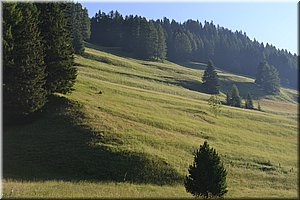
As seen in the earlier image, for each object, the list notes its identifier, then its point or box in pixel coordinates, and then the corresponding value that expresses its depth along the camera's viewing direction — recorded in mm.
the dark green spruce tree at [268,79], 139750
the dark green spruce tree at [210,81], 112812
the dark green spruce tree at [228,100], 94188
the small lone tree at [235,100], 93750
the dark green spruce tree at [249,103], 94812
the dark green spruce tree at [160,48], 149250
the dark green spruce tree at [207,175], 25688
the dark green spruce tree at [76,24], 52056
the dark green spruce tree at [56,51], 43688
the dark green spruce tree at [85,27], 143250
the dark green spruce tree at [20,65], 37000
